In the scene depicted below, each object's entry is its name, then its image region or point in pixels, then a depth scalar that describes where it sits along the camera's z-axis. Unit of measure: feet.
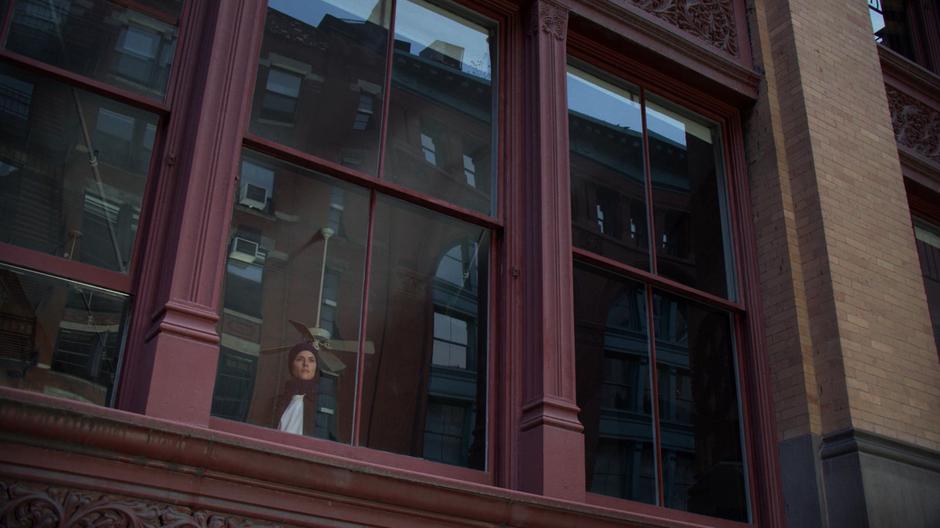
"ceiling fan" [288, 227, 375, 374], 20.47
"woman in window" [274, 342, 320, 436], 19.56
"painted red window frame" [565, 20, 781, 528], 25.62
